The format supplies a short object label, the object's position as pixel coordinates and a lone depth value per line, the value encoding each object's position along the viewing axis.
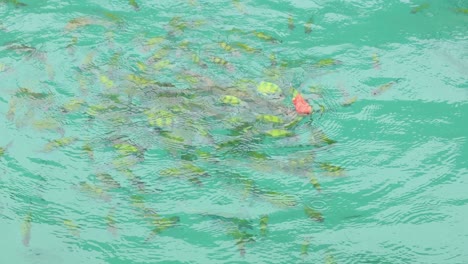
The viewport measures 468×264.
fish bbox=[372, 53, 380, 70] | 5.28
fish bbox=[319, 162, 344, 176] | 4.48
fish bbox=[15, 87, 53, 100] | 4.93
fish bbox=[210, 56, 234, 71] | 5.16
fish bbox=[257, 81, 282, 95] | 4.96
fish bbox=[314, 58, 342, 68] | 5.27
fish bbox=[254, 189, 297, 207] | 4.30
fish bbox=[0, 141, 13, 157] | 4.57
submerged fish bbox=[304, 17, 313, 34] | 5.57
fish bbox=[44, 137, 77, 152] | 4.57
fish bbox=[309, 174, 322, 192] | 4.38
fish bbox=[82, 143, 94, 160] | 4.53
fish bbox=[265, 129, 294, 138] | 4.68
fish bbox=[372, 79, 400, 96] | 5.06
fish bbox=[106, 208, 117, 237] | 4.16
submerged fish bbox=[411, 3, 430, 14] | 5.83
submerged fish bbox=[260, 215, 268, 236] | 4.15
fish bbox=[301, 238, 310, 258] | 4.08
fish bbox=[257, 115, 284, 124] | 4.75
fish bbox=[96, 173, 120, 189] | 4.35
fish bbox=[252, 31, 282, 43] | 5.46
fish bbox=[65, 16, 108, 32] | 5.55
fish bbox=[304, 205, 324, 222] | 4.24
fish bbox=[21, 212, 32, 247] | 4.12
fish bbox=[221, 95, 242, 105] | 4.85
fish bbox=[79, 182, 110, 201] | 4.30
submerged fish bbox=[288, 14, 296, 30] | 5.61
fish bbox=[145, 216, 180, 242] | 4.15
